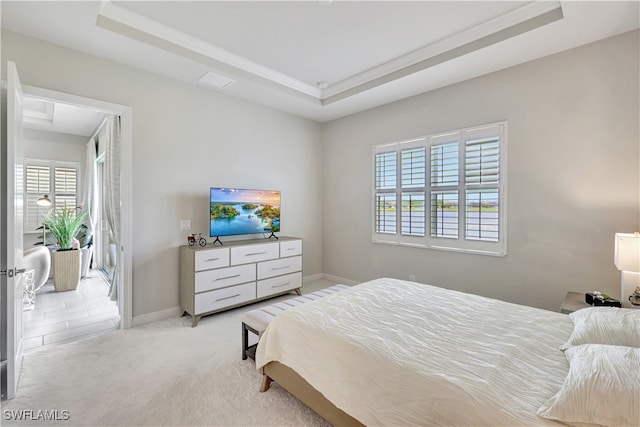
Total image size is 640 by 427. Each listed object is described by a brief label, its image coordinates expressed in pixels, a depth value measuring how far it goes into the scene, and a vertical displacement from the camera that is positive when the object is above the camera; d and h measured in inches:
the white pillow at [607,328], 54.9 -23.9
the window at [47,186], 217.5 +17.8
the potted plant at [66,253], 172.4 -27.2
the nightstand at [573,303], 89.9 -30.6
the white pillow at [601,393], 37.1 -25.0
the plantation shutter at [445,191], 128.0 +9.9
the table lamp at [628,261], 82.0 -14.6
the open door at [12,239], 76.6 -8.5
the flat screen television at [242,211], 141.0 -0.8
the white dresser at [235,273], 127.1 -31.8
